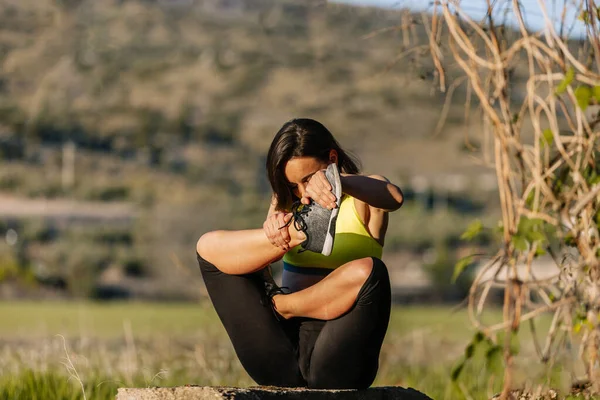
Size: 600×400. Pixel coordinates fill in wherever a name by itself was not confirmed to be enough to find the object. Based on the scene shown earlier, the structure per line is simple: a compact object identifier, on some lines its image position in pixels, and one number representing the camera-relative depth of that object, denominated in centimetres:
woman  670
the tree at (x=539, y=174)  619
